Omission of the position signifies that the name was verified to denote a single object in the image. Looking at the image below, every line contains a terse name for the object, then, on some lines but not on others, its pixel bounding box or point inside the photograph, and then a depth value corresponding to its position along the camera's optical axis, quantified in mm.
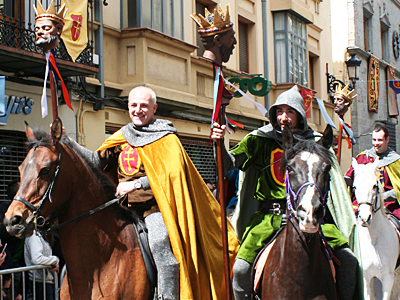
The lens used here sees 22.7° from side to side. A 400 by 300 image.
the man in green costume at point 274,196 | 8273
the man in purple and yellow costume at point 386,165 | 14521
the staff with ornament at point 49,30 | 8401
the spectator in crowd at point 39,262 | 11546
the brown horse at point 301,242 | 7030
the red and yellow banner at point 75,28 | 17638
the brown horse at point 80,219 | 7108
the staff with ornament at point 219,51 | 8238
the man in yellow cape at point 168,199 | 7990
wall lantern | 27475
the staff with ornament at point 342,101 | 15300
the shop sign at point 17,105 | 16504
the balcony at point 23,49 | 15711
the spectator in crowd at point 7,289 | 10561
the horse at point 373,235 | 12099
